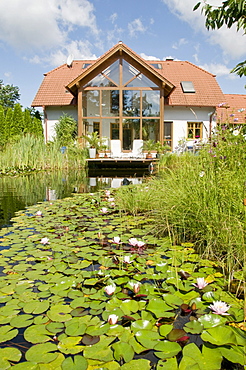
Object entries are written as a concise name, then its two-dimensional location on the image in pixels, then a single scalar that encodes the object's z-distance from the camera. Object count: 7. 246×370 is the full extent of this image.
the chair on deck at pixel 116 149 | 16.05
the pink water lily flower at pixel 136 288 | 1.91
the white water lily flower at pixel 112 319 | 1.56
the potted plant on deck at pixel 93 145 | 14.30
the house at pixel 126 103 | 15.41
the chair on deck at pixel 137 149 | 15.93
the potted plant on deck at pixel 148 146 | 15.42
